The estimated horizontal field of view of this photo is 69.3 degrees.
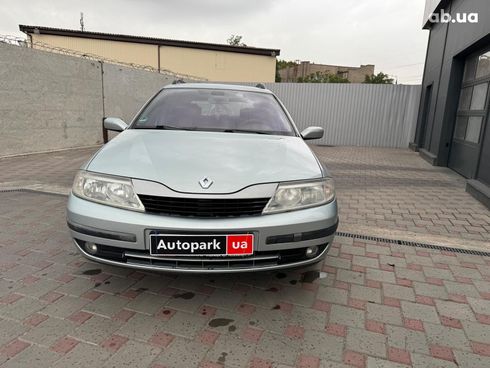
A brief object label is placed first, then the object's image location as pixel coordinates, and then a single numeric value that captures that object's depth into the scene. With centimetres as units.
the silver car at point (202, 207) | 206
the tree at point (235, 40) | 4981
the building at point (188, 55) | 2456
